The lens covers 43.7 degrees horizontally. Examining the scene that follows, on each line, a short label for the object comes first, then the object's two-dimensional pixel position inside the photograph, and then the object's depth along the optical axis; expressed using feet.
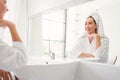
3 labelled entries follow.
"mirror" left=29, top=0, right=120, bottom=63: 3.39
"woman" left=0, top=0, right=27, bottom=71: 2.05
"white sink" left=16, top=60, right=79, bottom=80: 2.40
